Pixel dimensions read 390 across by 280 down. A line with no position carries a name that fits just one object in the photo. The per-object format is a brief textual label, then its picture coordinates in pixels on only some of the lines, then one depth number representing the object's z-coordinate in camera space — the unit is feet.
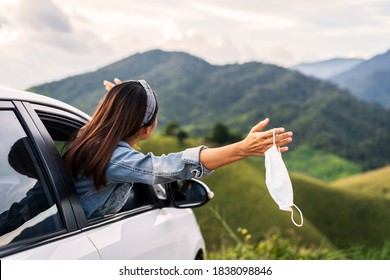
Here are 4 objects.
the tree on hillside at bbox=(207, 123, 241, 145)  225.15
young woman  7.29
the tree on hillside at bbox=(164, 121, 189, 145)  223.30
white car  6.32
